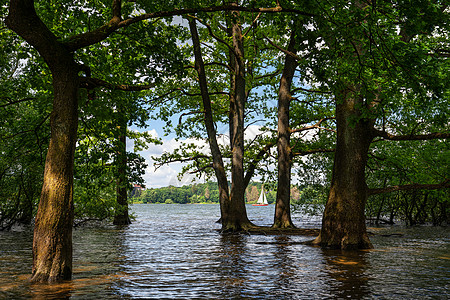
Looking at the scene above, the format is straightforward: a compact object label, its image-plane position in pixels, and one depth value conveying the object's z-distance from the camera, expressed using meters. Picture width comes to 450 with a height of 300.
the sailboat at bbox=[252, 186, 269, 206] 92.53
